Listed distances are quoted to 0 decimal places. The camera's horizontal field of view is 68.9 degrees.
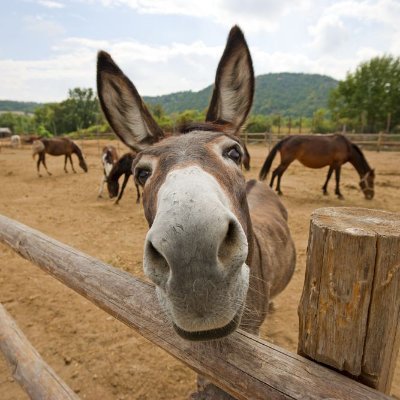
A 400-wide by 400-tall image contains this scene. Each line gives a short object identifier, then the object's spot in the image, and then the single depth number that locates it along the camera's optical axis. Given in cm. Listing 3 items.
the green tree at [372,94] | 3838
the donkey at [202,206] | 95
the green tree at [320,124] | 3931
